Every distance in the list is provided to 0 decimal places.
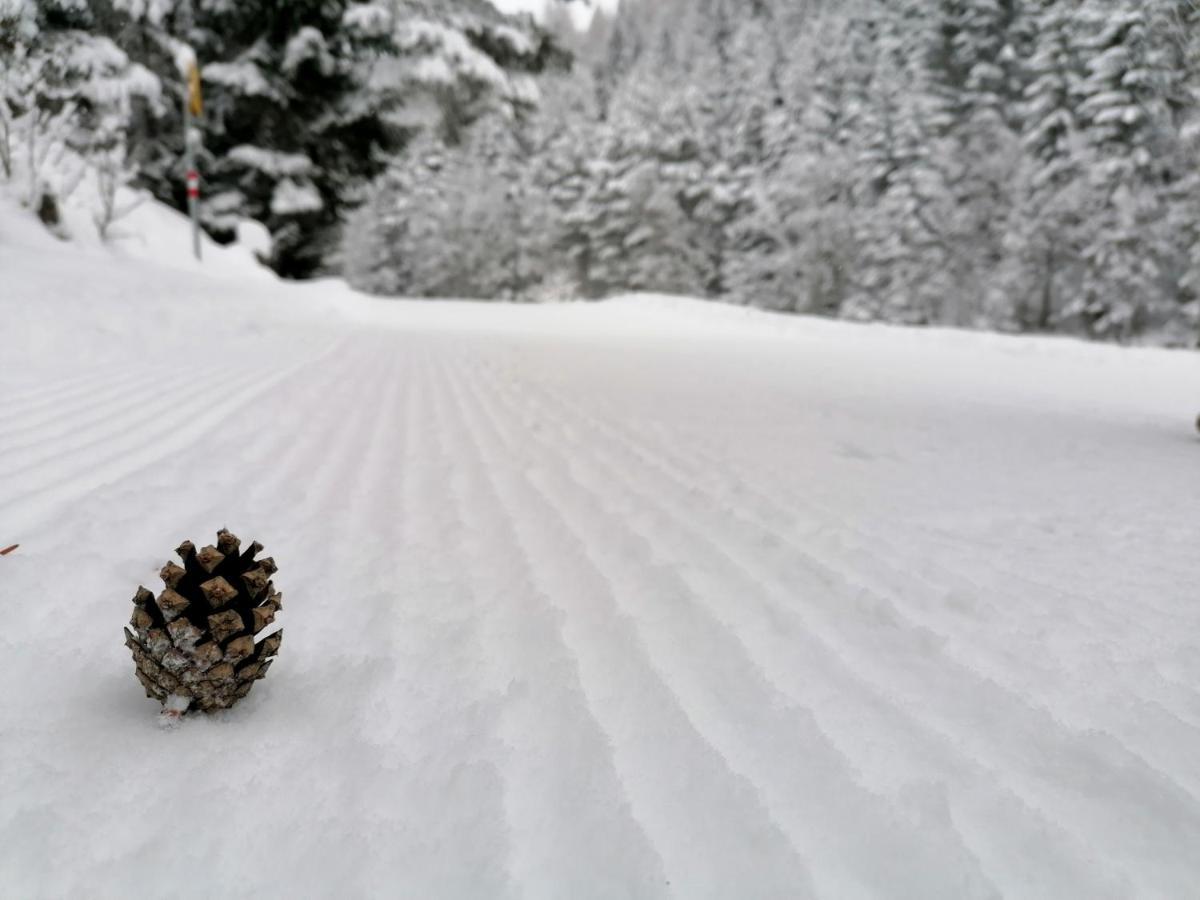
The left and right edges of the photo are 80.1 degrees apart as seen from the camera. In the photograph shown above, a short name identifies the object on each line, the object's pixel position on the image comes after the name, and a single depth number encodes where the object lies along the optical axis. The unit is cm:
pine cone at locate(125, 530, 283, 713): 105
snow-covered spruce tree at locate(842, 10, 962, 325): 2500
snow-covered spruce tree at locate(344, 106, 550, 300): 3584
